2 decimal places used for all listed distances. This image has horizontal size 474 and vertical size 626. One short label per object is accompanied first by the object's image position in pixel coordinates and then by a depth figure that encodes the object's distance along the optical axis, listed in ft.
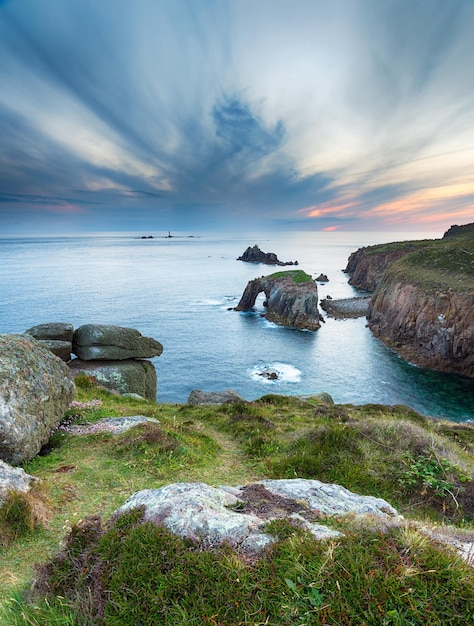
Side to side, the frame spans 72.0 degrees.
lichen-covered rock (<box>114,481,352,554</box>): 15.57
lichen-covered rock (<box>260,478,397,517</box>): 22.43
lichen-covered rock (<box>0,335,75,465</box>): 33.83
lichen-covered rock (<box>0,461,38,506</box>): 24.24
